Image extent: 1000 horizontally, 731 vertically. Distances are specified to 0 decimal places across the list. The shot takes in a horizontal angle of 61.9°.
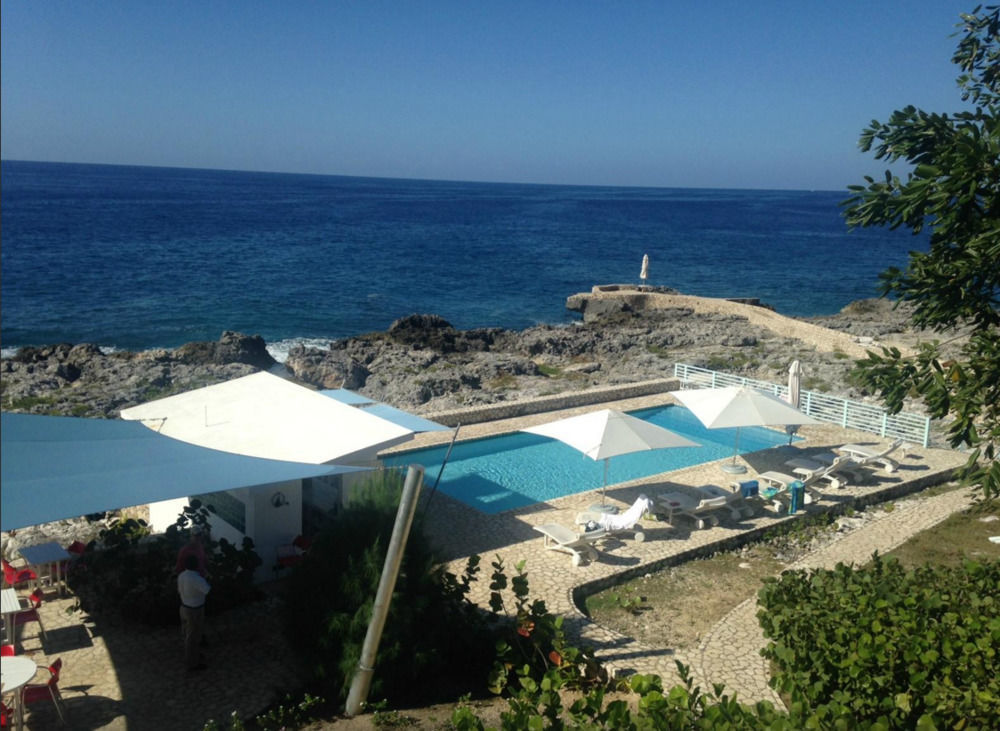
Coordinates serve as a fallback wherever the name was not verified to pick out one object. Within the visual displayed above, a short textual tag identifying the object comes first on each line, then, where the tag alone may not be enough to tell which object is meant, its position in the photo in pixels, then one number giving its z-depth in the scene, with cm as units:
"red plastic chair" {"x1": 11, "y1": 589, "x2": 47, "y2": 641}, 770
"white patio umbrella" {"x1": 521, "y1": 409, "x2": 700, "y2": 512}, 1180
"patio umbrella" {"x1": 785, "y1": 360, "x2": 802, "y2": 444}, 1605
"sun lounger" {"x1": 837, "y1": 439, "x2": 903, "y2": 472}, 1438
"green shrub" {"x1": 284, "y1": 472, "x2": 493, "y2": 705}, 707
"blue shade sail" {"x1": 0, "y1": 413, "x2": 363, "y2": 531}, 613
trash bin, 1256
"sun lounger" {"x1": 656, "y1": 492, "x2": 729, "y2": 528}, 1175
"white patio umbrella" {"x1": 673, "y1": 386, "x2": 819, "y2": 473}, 1366
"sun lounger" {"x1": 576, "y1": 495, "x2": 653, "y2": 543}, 1088
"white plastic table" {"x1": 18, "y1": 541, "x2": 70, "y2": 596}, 867
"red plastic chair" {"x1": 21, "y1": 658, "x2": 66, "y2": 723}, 650
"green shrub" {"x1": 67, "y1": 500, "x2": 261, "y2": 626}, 841
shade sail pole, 614
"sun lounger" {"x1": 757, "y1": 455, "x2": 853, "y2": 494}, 1326
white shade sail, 903
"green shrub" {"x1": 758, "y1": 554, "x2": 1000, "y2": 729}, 515
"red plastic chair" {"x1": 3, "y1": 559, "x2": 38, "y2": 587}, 851
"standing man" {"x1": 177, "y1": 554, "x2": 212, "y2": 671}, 750
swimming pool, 1348
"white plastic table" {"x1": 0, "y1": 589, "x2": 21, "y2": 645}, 713
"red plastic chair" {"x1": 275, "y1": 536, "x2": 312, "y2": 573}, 948
